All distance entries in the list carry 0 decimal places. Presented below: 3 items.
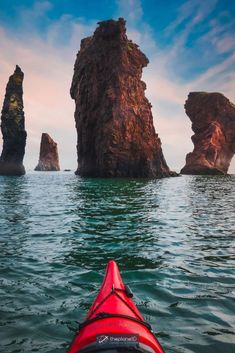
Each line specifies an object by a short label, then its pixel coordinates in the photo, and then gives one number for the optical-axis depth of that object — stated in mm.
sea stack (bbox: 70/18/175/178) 57062
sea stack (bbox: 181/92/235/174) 92375
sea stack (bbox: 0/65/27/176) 72625
